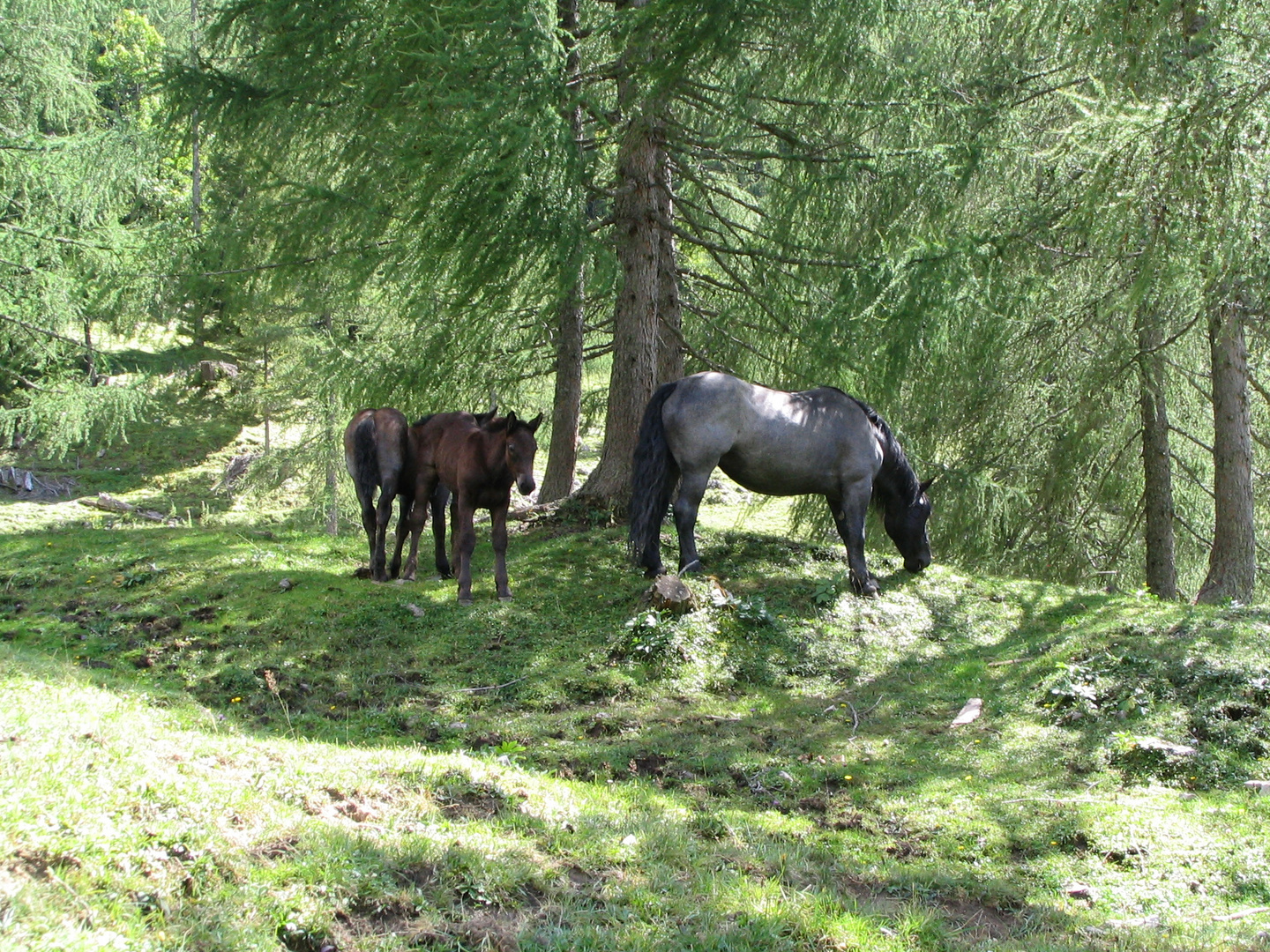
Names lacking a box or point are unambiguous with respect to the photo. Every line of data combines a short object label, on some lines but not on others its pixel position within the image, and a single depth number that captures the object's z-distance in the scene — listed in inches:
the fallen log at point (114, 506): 844.6
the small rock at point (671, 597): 330.3
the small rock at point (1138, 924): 160.6
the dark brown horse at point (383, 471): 388.8
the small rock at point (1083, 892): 172.4
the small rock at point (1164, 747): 231.1
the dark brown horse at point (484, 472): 352.5
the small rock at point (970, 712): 273.7
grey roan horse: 366.0
